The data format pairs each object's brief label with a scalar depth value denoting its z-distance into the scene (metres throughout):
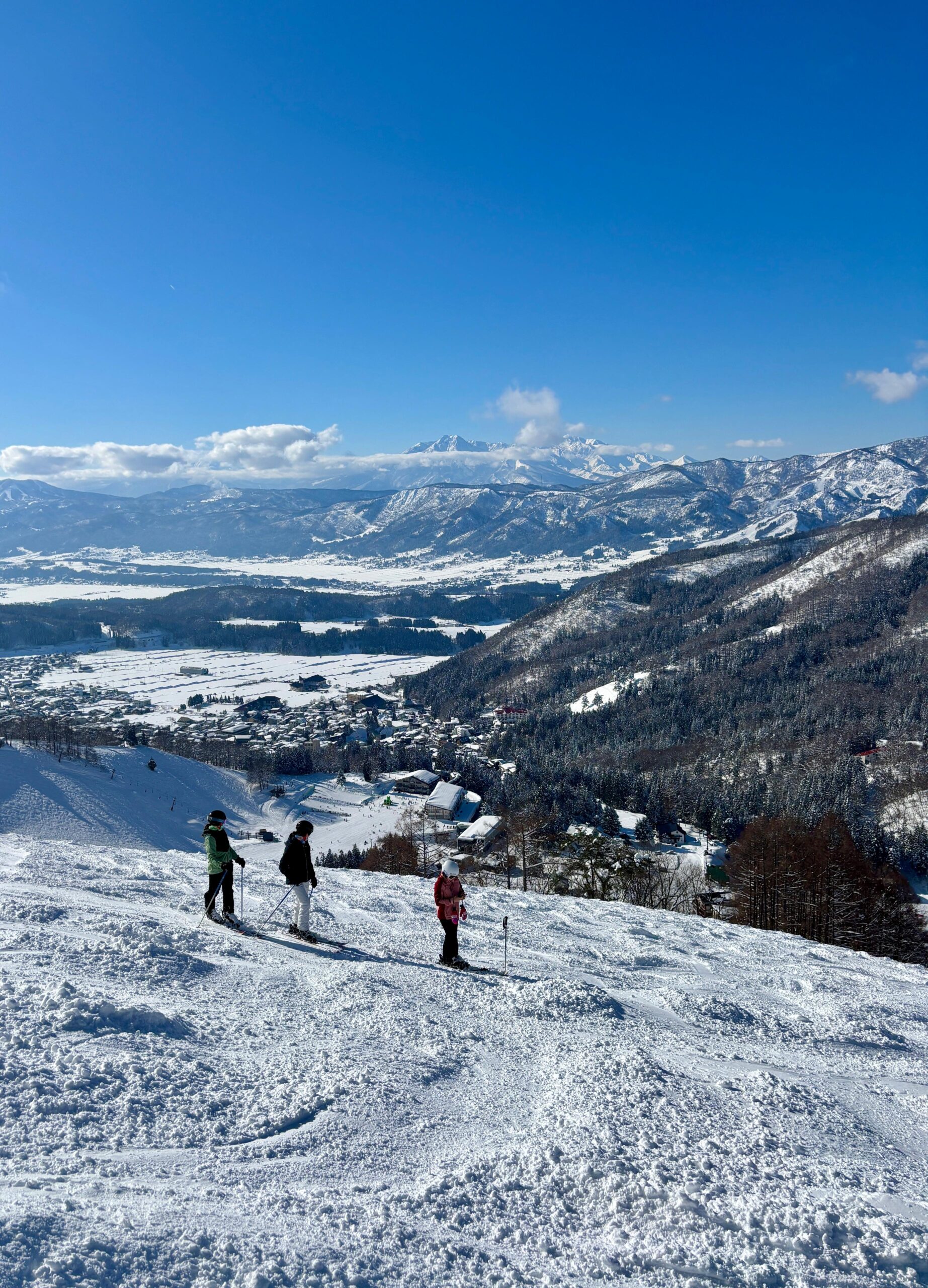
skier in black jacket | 9.61
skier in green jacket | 10.11
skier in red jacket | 9.37
